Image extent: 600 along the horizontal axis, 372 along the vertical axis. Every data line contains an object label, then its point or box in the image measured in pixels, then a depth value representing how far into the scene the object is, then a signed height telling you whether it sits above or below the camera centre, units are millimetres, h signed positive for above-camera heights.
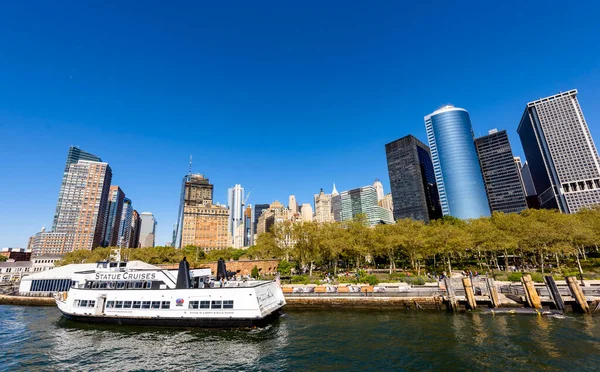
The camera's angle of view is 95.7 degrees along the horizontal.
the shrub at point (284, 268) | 79500 -1251
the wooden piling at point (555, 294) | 32625 -5048
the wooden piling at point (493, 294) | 35375 -5018
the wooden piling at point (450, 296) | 35344 -5075
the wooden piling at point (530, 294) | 33625 -5018
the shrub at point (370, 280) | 50781 -3732
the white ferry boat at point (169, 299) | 31703 -3680
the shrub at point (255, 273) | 76875 -2233
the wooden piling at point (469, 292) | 35500 -4674
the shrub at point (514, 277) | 46075 -3927
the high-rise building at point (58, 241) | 186500 +22230
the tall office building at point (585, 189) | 190125 +41864
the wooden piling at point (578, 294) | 31609 -5027
